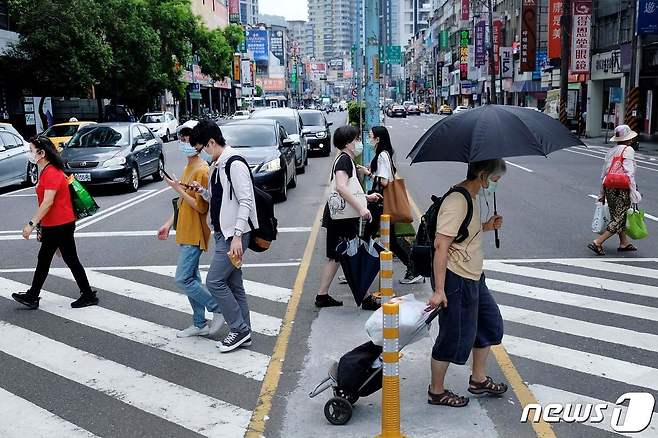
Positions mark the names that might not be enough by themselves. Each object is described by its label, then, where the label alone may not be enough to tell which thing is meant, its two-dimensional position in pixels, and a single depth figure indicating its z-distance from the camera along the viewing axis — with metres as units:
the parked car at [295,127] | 20.12
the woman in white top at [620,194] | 9.16
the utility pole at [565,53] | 33.06
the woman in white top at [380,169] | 7.48
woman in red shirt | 7.13
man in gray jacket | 5.62
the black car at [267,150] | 14.27
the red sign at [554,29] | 39.12
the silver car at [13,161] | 17.43
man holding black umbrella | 4.38
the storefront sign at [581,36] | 33.81
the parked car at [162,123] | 39.49
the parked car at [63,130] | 23.38
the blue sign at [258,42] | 131.62
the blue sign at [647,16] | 28.78
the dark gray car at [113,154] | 16.20
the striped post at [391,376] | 3.83
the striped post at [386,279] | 5.26
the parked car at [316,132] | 26.20
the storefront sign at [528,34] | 48.44
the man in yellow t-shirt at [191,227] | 6.07
